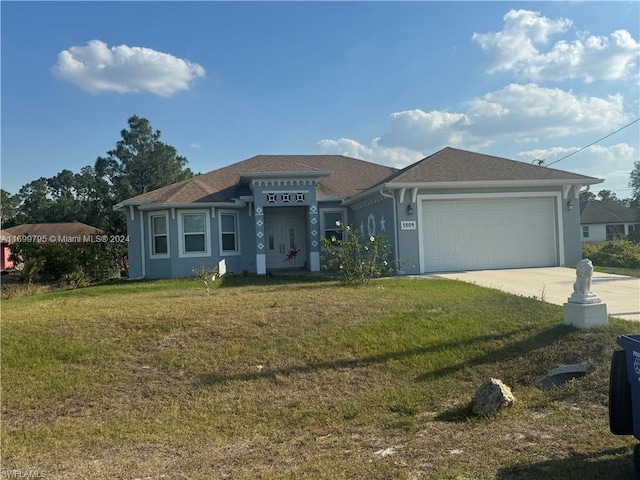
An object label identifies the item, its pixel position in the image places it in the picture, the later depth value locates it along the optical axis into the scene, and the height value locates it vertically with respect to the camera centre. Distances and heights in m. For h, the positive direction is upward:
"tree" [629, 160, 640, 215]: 69.88 +7.21
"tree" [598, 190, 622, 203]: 79.47 +6.36
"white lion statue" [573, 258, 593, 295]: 6.82 -0.56
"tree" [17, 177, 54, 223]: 51.81 +6.10
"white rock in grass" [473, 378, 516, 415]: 5.16 -1.64
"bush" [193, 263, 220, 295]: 12.48 -0.67
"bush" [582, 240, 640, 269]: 16.59 -0.67
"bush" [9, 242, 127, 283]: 20.25 -0.15
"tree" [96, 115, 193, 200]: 38.75 +7.05
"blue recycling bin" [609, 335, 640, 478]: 3.75 -1.19
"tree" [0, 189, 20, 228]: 56.09 +5.70
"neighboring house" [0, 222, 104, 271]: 38.27 +2.18
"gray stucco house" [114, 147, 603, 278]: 14.98 +0.99
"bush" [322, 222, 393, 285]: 12.13 -0.43
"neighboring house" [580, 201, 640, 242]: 47.12 +1.10
